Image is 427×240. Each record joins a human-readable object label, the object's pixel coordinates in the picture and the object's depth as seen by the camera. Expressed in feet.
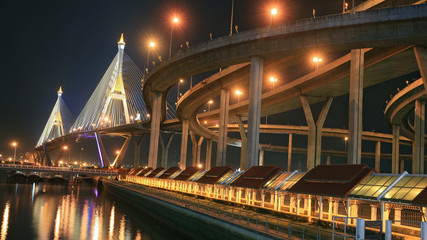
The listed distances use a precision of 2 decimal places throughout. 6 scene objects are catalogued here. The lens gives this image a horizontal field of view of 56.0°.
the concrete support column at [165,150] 488.02
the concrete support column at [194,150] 411.03
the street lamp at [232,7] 169.51
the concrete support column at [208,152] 424.79
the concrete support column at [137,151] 510.58
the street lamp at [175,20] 202.28
